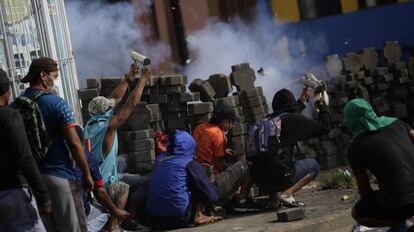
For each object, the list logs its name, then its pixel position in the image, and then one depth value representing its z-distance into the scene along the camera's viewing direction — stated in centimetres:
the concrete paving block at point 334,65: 1500
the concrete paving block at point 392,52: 1513
